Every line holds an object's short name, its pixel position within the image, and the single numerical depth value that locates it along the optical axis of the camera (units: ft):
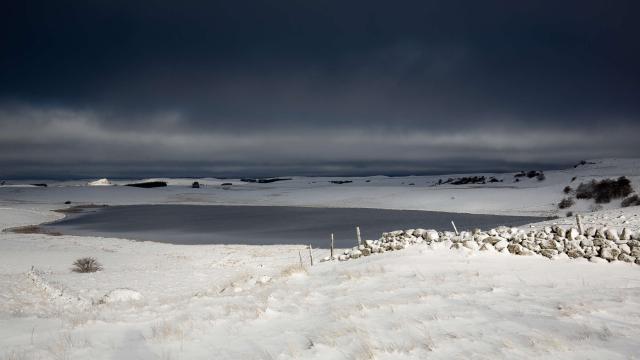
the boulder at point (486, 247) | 41.42
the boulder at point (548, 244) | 39.29
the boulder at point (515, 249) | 40.14
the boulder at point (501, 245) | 41.22
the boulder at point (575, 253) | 37.52
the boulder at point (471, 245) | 42.22
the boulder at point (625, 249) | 36.11
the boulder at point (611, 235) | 38.09
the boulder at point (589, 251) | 37.03
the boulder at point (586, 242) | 38.03
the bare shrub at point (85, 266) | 65.67
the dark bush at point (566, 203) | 154.71
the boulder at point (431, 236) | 48.34
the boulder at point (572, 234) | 39.68
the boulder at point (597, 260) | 35.94
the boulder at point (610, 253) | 36.17
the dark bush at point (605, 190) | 149.51
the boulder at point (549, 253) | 38.55
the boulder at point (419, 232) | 50.47
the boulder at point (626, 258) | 35.47
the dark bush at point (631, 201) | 137.65
